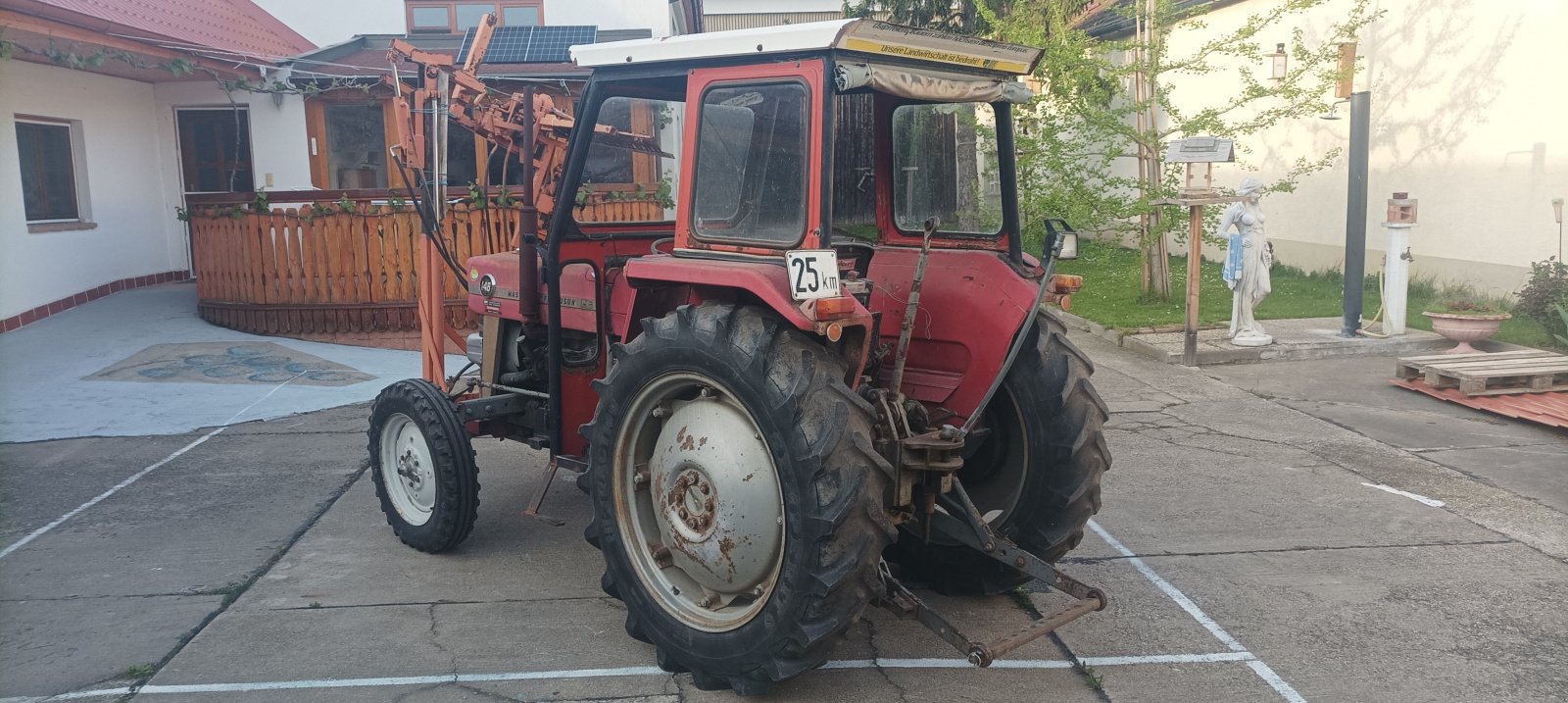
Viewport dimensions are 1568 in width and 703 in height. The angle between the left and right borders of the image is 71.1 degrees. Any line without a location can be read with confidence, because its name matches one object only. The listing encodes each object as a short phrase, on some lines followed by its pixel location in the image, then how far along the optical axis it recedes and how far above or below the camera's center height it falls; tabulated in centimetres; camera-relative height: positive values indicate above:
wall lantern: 1228 +178
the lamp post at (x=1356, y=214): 1052 +4
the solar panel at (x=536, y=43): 1348 +245
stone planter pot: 952 -98
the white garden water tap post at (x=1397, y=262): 1038 -42
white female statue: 1038 -42
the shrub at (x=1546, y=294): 985 -75
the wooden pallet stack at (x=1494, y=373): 838 -121
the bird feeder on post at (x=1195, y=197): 977 +22
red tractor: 355 -48
